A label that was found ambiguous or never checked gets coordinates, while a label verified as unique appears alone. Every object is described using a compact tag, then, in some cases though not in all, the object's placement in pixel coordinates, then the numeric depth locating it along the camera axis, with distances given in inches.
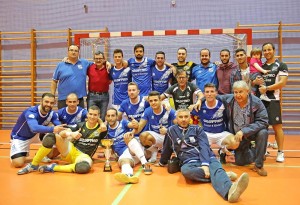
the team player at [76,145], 181.3
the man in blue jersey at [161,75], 247.4
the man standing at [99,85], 249.9
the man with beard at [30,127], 193.8
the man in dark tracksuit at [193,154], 144.3
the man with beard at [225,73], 234.4
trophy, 186.3
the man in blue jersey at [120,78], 250.1
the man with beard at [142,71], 250.4
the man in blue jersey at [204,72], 240.1
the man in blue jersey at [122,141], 186.9
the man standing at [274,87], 207.0
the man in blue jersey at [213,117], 201.9
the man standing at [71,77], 244.7
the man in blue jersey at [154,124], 209.9
